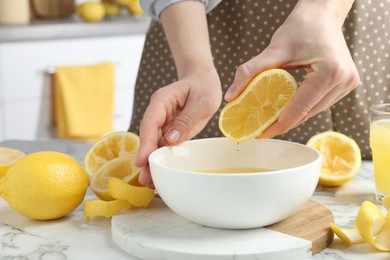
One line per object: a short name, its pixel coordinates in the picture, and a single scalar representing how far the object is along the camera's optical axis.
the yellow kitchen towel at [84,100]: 3.18
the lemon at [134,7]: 3.57
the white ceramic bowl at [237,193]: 0.75
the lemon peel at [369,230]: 0.76
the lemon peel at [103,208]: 0.83
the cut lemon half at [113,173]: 0.89
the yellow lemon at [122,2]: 3.59
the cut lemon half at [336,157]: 0.94
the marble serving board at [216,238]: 0.74
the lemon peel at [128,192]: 0.83
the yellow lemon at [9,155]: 0.97
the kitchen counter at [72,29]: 2.13
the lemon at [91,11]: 3.39
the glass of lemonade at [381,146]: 0.90
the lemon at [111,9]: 3.59
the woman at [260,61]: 0.82
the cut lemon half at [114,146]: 0.96
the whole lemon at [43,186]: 0.82
